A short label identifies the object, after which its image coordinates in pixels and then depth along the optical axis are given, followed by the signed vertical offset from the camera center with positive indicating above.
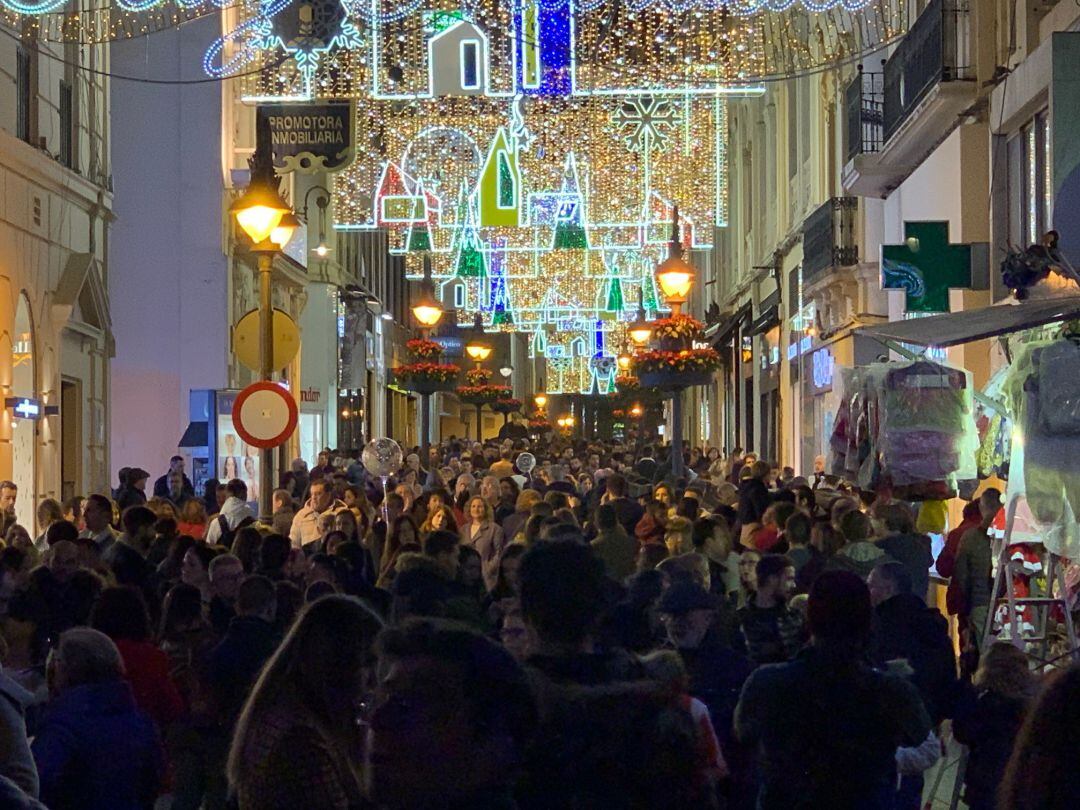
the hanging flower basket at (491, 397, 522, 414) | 54.22 +1.51
